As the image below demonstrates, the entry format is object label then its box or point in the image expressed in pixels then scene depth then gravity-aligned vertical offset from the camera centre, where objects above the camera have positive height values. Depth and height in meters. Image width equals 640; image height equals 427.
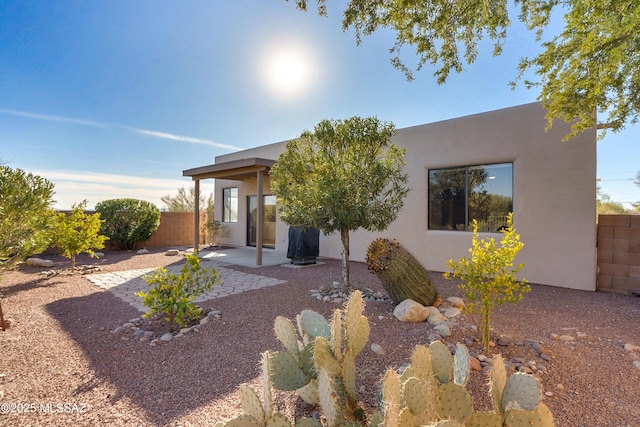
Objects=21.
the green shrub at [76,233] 7.32 -0.66
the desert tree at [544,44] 4.15 +2.64
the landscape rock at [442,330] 3.37 -1.42
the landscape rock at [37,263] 8.23 -1.56
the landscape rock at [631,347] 3.21 -1.52
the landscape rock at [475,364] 2.67 -1.43
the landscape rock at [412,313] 3.90 -1.40
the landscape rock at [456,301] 4.67 -1.51
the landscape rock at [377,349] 3.02 -1.46
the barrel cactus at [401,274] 4.41 -1.00
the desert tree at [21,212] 4.52 -0.08
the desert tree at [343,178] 4.92 +0.54
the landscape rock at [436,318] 3.79 -1.44
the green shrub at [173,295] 3.69 -1.12
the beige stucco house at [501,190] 5.95 +0.44
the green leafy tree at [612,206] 13.04 +0.19
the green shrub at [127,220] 11.21 -0.50
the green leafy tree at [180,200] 20.92 +0.59
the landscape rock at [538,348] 3.06 -1.48
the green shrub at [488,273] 2.91 -0.66
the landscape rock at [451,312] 4.10 -1.46
